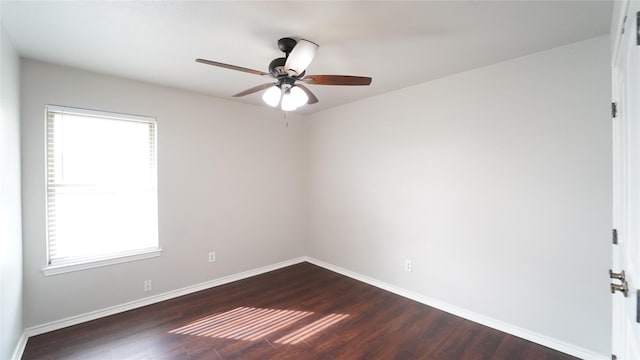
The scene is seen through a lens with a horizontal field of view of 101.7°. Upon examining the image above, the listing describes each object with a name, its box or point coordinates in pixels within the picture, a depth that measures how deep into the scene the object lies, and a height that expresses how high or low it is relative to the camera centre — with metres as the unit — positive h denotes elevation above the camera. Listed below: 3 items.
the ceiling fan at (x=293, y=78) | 1.86 +0.78
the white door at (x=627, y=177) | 0.93 -0.01
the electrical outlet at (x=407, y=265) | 3.16 -1.06
